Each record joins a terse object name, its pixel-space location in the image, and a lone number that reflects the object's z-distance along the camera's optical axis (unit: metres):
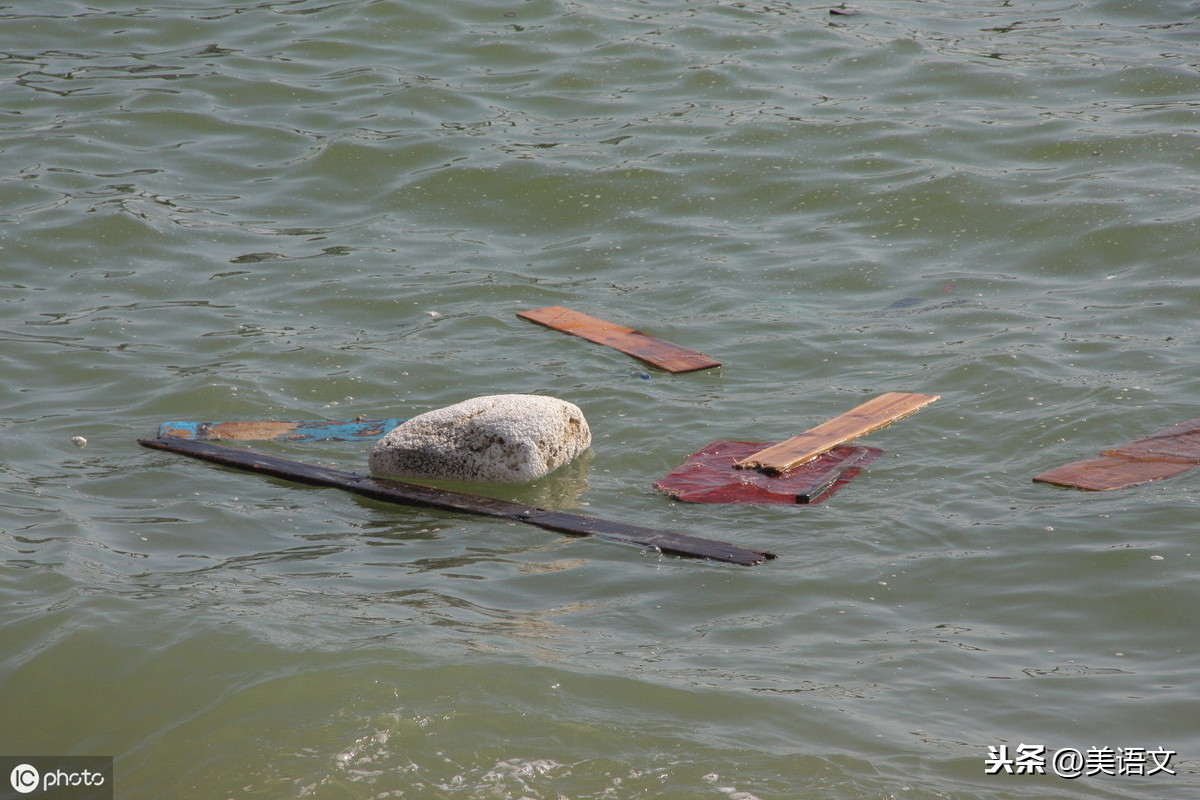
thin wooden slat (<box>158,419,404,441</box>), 15.08
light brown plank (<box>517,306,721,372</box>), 17.16
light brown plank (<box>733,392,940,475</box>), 13.80
